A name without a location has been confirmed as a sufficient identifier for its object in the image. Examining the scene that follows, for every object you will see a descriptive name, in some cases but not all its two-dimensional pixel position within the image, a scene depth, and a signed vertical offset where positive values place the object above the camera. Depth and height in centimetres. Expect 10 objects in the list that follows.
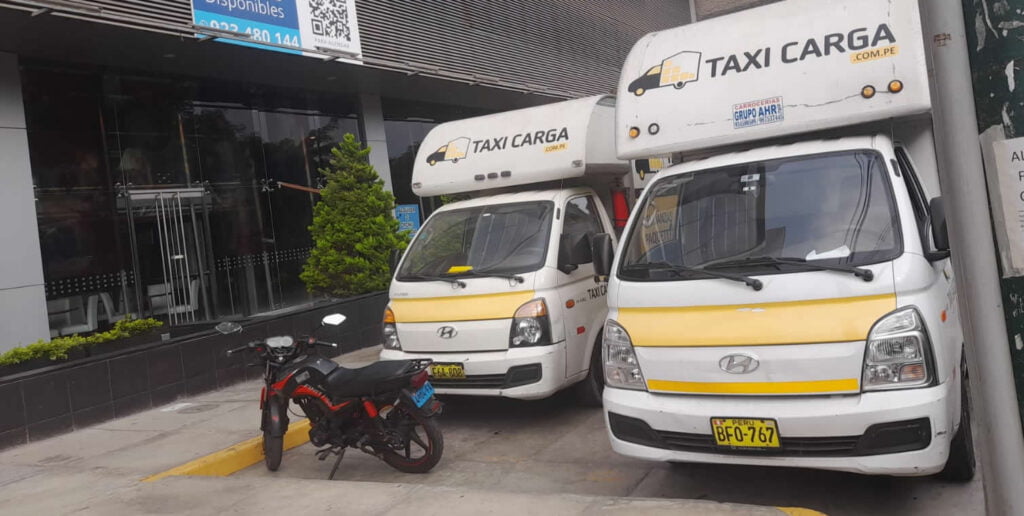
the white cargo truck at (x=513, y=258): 669 +9
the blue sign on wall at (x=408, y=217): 1713 +131
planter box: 745 -57
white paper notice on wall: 261 +1
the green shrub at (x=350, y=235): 1218 +76
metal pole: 272 -12
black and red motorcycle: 576 -83
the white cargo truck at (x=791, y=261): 419 -16
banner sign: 1067 +374
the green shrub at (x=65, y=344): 772 -19
